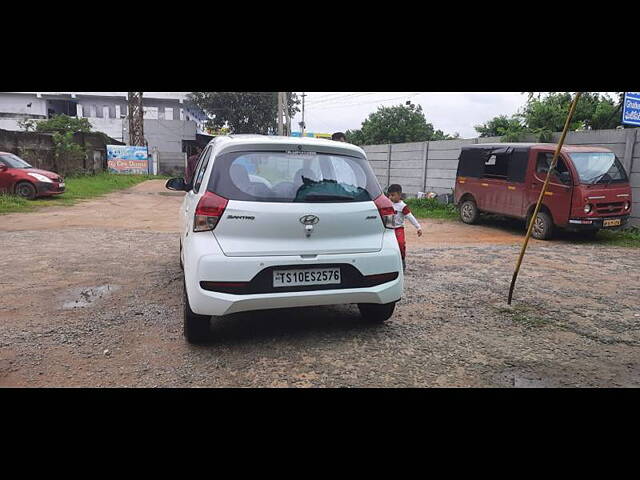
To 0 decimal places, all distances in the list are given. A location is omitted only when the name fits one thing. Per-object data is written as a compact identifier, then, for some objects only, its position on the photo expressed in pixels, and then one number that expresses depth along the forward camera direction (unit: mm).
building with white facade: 38094
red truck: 8453
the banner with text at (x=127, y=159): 27812
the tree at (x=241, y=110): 36281
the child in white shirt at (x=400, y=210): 5262
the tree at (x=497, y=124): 19094
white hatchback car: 3283
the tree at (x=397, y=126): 46906
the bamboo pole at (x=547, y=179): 3817
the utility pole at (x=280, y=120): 21228
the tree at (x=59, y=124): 32250
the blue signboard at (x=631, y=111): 10312
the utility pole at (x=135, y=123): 30344
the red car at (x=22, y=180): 13422
